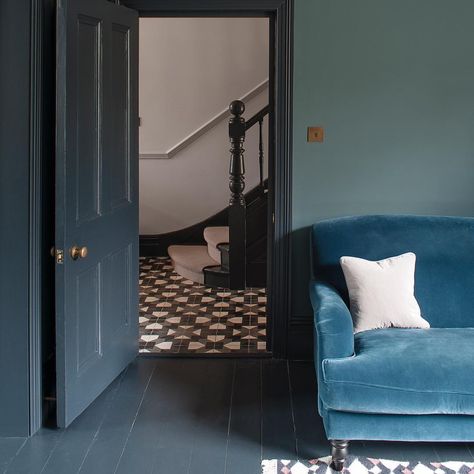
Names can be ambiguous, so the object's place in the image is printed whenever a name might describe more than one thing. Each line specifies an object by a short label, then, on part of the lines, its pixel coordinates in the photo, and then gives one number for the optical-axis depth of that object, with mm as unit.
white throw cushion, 3797
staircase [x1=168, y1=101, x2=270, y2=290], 6406
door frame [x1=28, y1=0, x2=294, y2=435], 3438
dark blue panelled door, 3453
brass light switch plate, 4473
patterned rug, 3240
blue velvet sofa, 3211
